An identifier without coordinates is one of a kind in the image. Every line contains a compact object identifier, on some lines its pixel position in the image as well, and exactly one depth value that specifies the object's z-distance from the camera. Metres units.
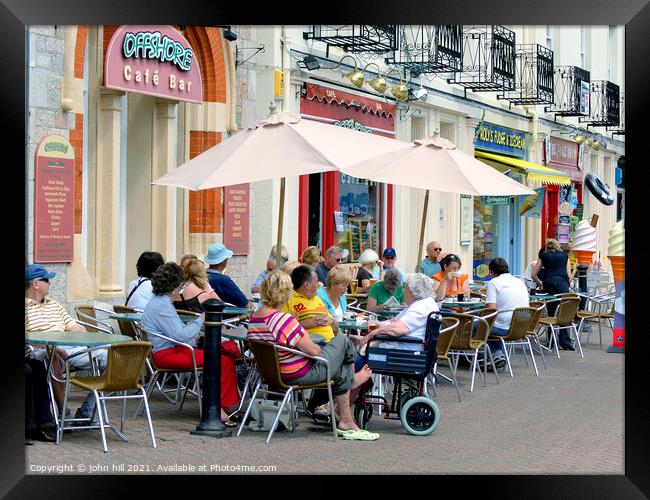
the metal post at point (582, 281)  18.24
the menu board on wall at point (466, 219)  24.38
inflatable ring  29.57
